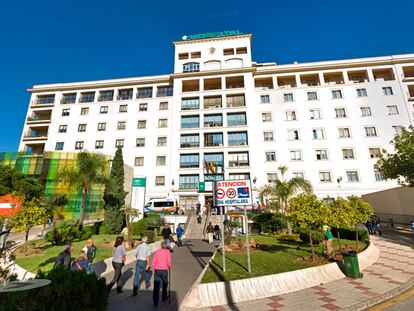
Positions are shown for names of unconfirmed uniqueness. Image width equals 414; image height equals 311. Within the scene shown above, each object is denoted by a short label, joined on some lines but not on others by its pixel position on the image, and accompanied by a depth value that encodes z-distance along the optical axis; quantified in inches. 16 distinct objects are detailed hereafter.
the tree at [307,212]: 407.8
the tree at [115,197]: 864.3
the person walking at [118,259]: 309.5
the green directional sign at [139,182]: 1150.5
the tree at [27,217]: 516.2
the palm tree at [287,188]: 923.4
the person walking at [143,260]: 302.8
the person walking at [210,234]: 744.3
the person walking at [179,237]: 716.0
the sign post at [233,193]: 374.9
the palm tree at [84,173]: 898.7
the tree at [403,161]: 783.1
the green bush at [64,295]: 132.3
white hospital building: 1378.0
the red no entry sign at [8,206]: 371.2
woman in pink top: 261.9
